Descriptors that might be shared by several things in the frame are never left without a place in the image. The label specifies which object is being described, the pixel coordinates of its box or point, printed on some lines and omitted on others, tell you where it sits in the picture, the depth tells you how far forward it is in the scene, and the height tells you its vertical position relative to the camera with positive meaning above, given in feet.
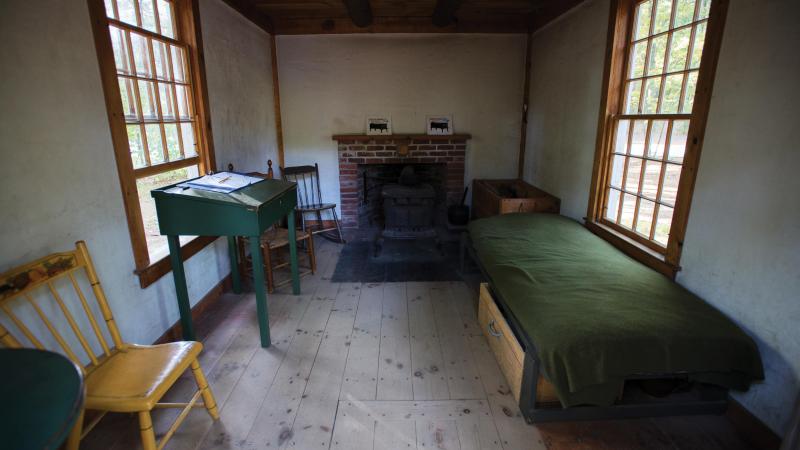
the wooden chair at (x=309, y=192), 15.01 -2.52
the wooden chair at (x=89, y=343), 4.70 -3.01
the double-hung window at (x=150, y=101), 6.75 +0.53
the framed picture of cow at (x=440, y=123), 15.83 +0.17
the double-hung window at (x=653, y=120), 6.97 +0.13
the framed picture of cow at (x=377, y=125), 15.75 +0.10
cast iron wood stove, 13.96 -2.92
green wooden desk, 7.18 -1.60
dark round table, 2.65 -1.92
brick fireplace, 15.62 -1.07
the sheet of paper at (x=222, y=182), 7.65 -1.08
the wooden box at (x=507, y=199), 12.67 -2.37
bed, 5.46 -3.01
